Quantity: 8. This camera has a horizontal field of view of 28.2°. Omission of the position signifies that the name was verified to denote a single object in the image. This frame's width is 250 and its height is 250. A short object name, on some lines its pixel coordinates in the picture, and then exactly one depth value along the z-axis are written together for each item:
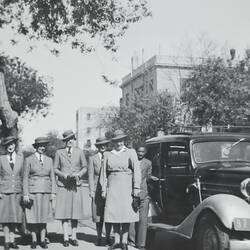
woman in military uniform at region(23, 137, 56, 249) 8.14
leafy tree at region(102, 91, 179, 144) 27.94
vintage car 6.37
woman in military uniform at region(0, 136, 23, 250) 8.09
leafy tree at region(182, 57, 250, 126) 23.43
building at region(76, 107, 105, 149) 95.30
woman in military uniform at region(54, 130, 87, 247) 8.59
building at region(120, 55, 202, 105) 41.22
